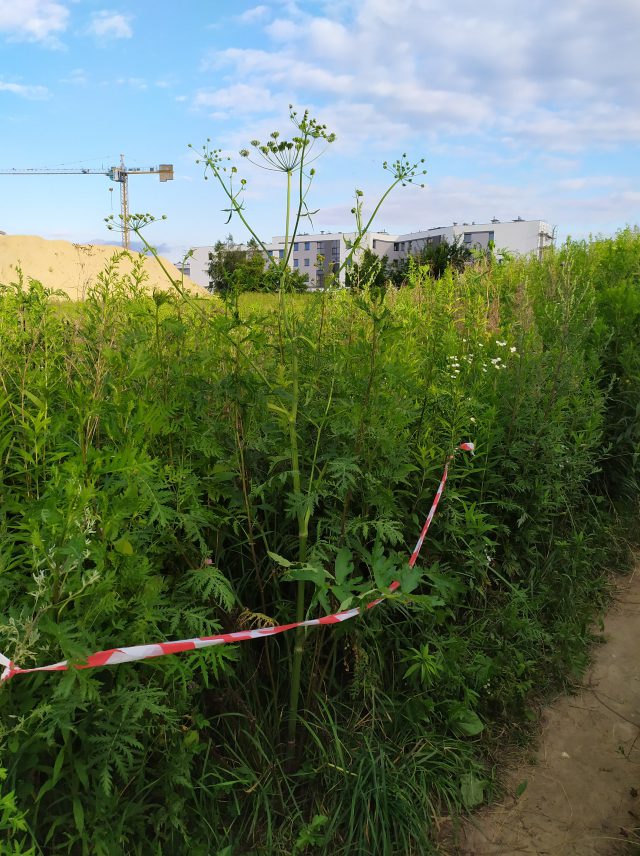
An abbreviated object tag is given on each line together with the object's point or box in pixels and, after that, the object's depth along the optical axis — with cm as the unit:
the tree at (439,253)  2768
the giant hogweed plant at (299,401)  263
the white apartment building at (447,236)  8762
